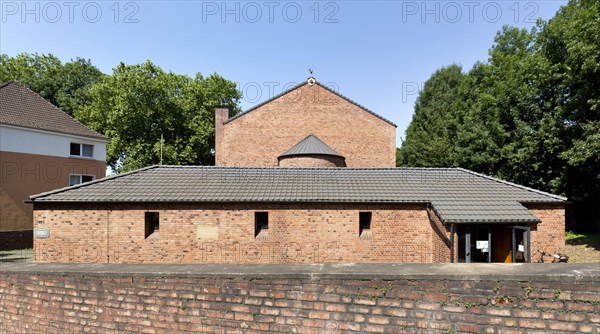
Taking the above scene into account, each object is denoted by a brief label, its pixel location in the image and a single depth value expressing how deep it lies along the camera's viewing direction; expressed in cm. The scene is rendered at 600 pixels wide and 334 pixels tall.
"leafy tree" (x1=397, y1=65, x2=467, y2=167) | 2865
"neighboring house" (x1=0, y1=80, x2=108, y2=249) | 1650
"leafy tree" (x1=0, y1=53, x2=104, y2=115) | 2922
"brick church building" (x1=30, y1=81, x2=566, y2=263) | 1102
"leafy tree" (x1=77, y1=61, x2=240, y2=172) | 2900
